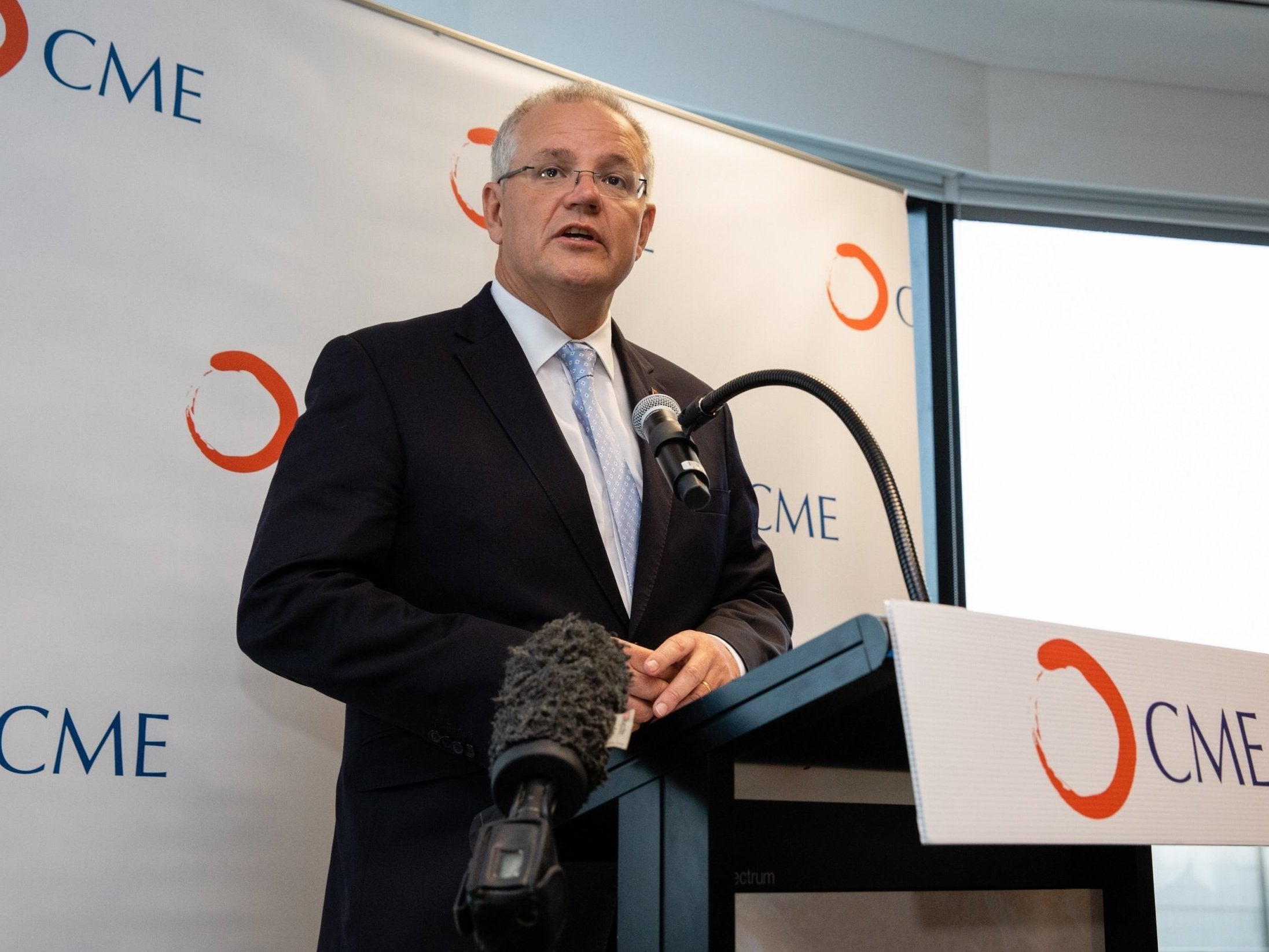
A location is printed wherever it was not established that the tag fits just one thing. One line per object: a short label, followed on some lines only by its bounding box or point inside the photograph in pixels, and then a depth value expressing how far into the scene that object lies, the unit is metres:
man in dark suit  1.18
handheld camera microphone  0.63
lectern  0.84
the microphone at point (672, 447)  1.01
